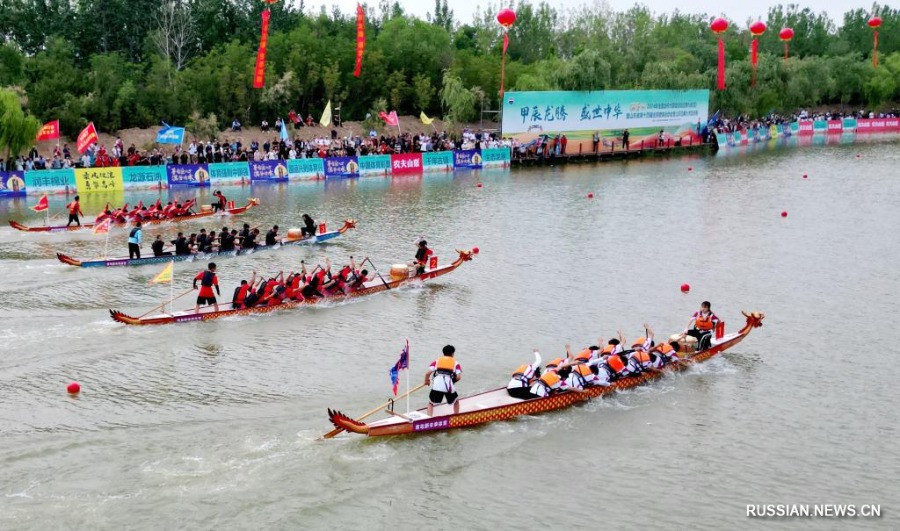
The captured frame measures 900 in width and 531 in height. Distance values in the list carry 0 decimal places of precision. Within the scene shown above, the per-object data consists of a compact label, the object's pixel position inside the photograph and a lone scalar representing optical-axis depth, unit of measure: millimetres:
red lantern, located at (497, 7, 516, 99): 51594
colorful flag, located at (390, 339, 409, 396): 14711
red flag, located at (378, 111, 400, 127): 50500
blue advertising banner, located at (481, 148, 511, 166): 51750
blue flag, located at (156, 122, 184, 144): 43656
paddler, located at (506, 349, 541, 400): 15625
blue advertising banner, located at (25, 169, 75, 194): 38969
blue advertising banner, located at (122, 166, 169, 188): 40938
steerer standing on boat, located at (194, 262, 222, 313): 20703
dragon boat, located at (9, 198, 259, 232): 30469
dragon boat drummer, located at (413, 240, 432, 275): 24734
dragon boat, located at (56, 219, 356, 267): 25578
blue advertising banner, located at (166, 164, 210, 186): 42250
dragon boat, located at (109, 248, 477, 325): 20109
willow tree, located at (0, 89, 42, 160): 40594
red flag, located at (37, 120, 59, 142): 42031
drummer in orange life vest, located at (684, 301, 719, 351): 18422
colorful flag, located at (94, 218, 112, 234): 27469
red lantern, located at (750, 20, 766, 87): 68250
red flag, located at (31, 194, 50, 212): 29439
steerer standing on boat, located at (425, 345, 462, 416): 14914
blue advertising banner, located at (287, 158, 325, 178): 45094
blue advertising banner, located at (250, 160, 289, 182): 44019
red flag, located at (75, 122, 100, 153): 40625
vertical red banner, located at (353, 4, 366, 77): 53844
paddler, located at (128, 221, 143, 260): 26297
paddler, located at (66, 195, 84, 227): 30750
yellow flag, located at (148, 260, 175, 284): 20312
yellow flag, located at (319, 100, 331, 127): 48812
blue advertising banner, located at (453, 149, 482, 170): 50875
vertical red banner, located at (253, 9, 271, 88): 51516
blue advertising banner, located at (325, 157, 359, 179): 46406
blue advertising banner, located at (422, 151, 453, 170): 49562
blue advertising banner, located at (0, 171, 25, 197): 38594
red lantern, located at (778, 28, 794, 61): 72625
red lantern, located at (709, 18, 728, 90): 62969
